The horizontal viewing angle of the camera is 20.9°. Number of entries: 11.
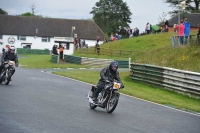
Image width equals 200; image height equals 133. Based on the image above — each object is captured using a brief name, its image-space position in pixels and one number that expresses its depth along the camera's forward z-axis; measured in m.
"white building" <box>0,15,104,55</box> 118.19
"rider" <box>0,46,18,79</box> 24.72
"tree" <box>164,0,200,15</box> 101.50
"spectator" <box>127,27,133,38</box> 71.05
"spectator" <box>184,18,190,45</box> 35.44
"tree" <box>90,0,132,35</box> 130.50
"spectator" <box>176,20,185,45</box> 35.50
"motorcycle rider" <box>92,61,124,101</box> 16.91
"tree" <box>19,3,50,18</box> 178.62
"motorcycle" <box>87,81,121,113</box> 16.56
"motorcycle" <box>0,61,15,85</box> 24.50
